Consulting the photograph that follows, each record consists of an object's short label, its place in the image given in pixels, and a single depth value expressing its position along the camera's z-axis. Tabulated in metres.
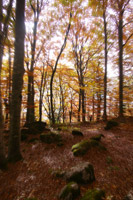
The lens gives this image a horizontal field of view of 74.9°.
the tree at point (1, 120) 2.85
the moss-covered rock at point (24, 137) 5.69
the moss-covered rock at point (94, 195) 1.87
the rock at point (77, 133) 5.85
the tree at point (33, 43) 8.26
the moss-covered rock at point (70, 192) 2.03
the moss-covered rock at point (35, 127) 6.42
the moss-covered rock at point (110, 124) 6.79
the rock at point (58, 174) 2.84
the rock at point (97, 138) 4.78
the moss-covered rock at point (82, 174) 2.48
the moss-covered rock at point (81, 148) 3.85
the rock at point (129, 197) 1.89
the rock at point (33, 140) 5.39
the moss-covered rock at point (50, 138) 5.20
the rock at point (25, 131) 6.25
